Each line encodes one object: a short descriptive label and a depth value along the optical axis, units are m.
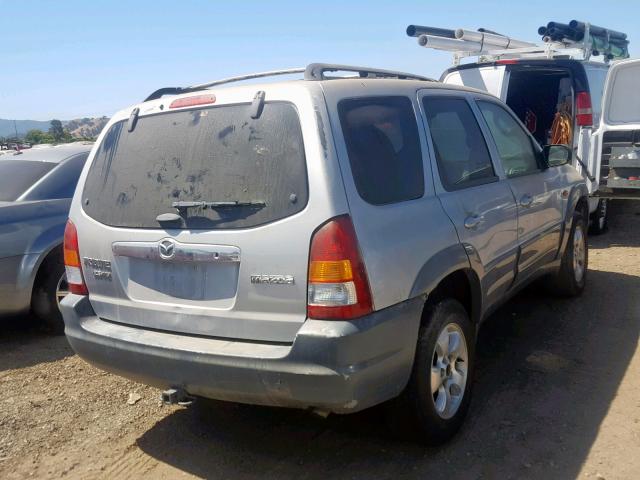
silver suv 2.73
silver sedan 5.03
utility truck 7.54
